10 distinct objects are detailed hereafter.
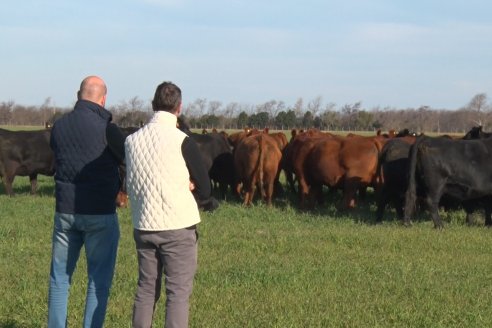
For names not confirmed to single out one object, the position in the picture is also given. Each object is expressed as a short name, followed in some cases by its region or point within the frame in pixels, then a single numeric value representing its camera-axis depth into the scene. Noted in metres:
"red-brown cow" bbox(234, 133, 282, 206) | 16.34
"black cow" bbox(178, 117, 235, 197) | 18.14
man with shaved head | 5.20
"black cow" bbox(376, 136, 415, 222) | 13.98
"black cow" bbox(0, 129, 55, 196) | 17.66
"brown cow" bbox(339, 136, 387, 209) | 15.16
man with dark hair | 4.91
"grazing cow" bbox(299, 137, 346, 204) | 15.48
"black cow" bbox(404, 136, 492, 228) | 12.91
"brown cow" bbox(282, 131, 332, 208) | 16.22
